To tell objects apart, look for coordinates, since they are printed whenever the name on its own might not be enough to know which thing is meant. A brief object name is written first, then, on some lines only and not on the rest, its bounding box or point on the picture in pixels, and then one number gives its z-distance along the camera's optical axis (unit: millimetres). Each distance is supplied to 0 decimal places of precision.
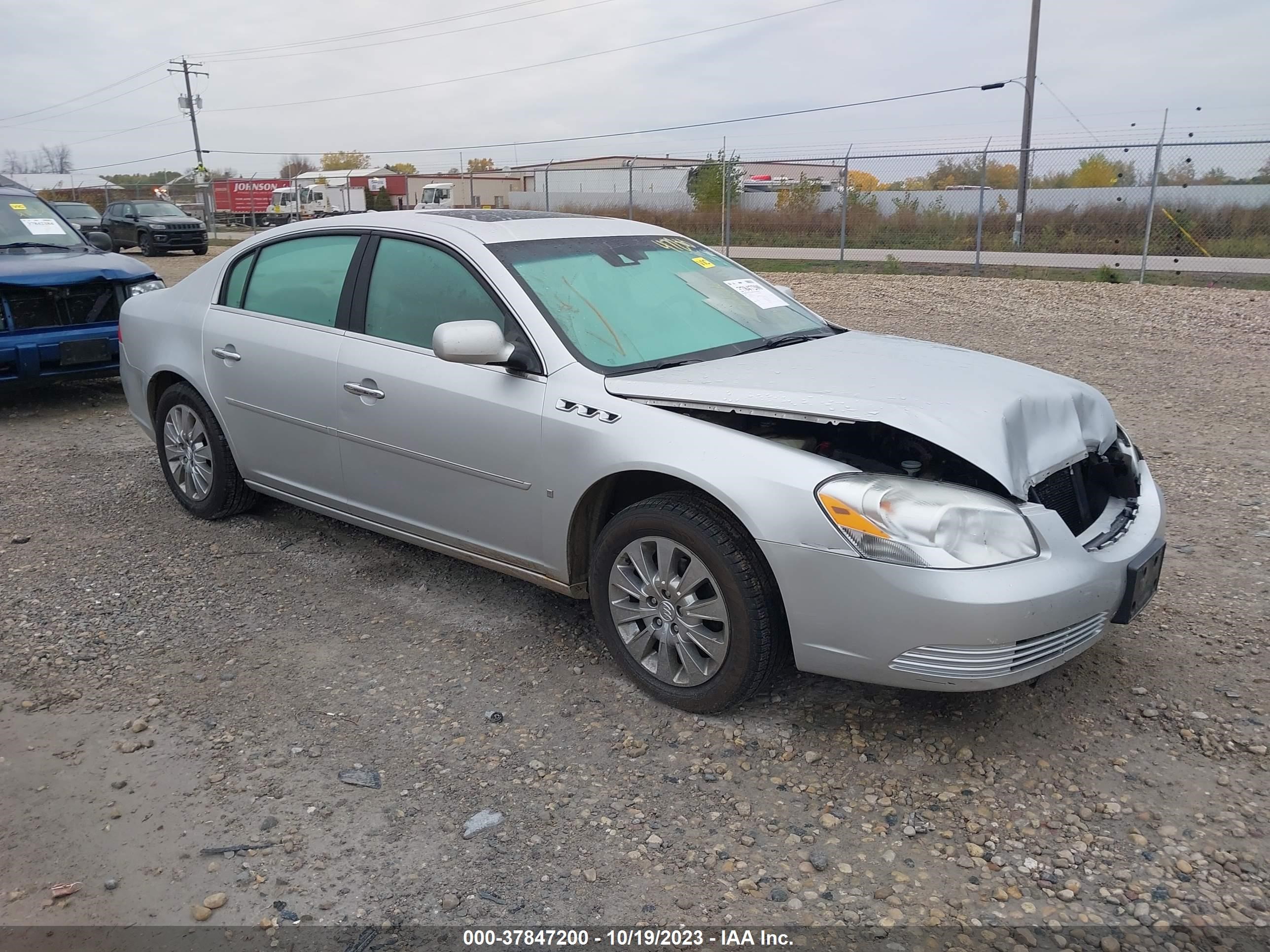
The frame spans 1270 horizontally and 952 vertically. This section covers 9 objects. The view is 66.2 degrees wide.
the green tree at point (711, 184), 21734
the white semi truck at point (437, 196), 38531
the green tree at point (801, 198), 21062
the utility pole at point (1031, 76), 21703
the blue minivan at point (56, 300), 7387
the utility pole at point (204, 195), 37281
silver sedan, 2863
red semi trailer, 48625
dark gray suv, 25625
